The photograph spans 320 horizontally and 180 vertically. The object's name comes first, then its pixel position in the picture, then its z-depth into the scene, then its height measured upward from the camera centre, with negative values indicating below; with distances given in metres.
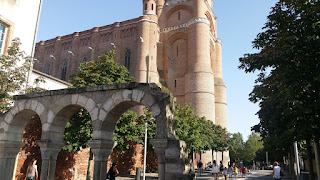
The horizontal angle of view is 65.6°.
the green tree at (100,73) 13.05 +3.87
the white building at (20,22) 13.07 +6.62
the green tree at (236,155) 58.39 -1.56
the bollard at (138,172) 8.49 -0.88
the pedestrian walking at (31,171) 9.37 -1.02
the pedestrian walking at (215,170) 13.23 -1.16
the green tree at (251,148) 55.22 +0.10
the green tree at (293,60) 6.99 +2.73
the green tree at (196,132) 20.41 +1.53
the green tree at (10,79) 10.09 +2.68
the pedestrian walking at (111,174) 8.13 -0.92
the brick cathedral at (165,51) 36.25 +15.22
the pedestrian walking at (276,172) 10.09 -0.93
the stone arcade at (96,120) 6.42 +0.73
